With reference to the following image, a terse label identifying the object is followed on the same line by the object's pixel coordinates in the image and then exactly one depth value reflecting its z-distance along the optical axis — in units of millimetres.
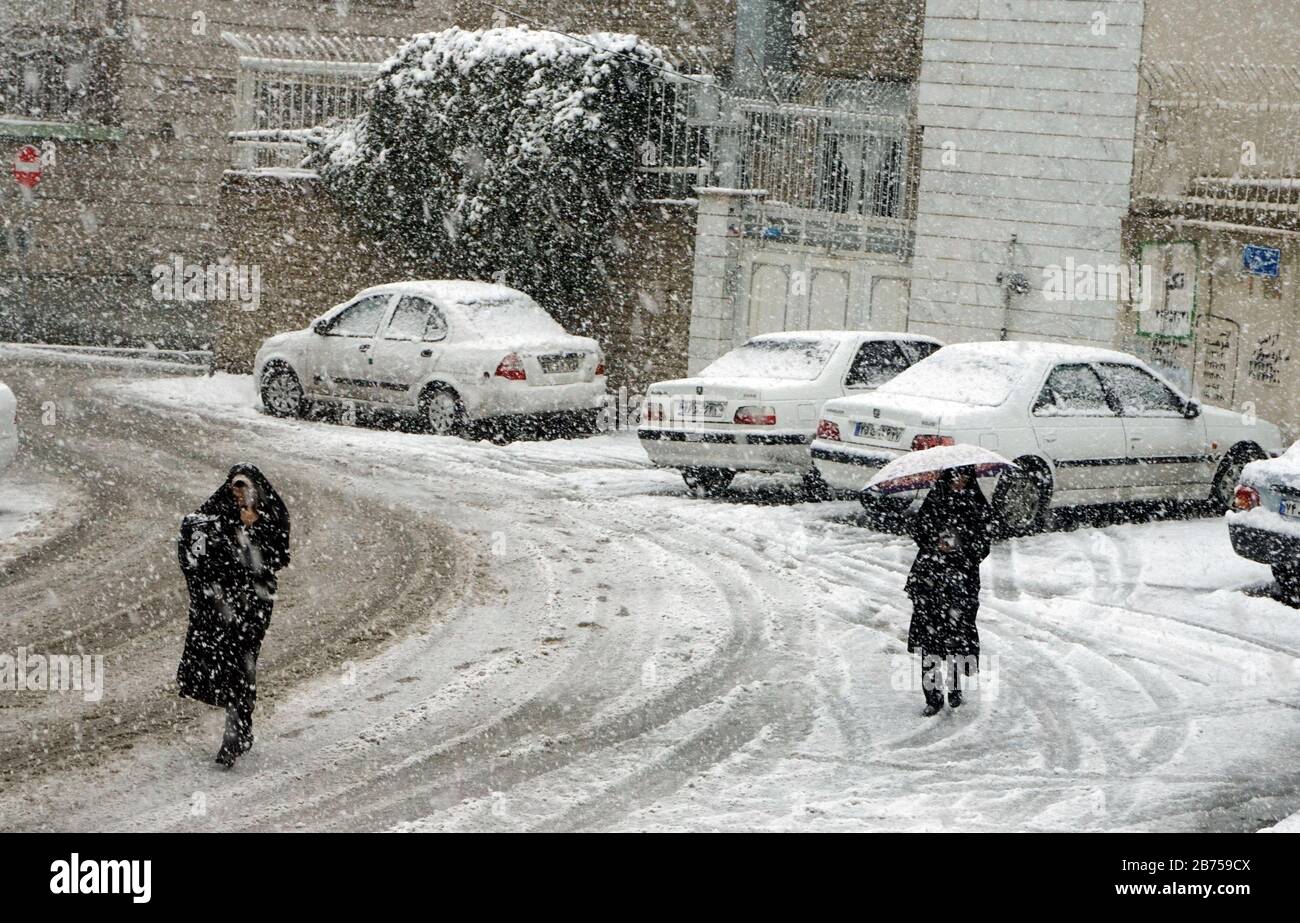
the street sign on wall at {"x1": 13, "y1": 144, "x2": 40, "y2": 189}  29031
